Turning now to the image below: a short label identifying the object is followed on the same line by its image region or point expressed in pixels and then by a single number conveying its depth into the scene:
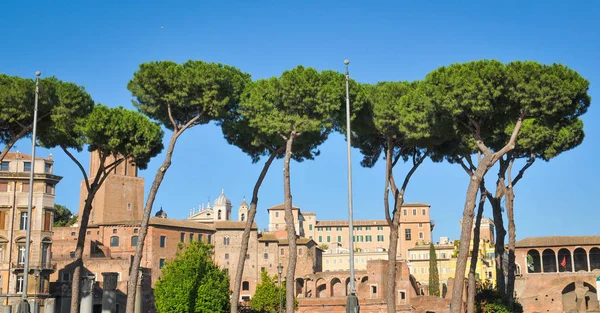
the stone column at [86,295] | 47.16
